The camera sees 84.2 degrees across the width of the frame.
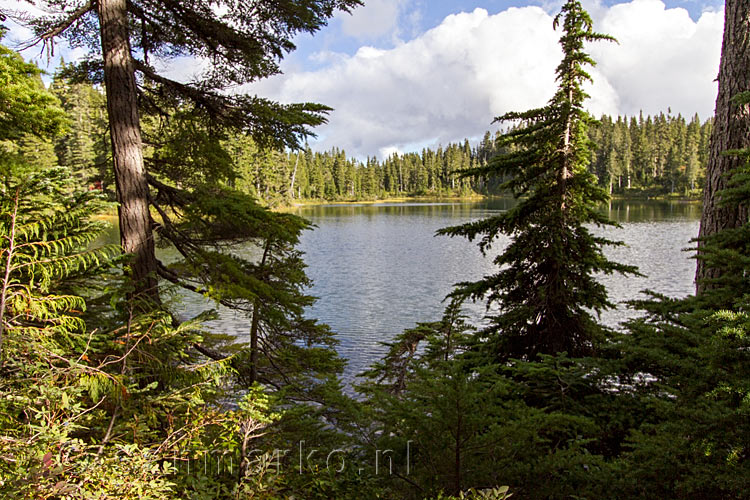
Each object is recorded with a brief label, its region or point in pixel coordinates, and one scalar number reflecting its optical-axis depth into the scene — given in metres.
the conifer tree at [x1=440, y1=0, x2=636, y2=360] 5.98
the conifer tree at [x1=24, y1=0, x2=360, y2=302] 4.50
